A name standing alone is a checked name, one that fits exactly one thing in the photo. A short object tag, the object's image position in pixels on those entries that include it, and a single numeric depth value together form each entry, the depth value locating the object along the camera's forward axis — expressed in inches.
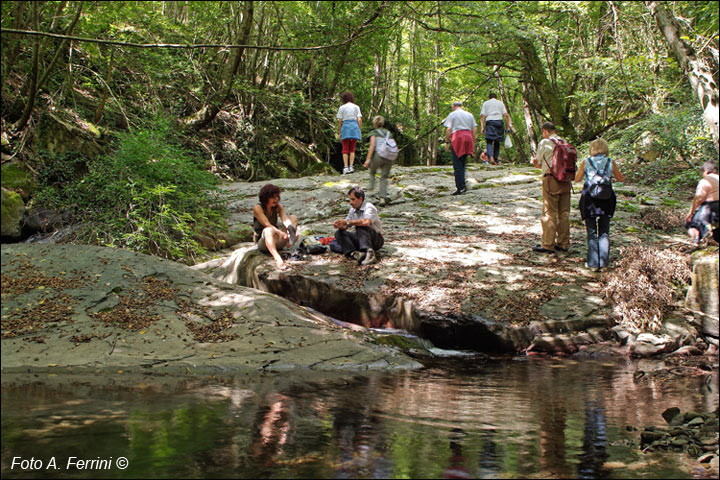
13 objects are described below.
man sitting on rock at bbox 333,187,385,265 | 388.8
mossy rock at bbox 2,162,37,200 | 467.8
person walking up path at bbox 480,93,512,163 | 624.7
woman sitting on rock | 387.2
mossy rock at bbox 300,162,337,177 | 812.0
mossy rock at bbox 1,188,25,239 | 430.6
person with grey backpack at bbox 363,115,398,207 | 455.5
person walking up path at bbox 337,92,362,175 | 602.5
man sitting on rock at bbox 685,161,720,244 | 308.8
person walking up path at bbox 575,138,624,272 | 358.9
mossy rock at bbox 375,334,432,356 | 304.2
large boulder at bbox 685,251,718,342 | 324.5
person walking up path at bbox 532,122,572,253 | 387.9
